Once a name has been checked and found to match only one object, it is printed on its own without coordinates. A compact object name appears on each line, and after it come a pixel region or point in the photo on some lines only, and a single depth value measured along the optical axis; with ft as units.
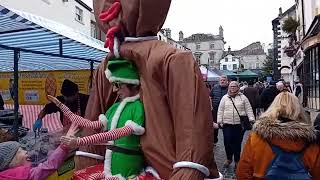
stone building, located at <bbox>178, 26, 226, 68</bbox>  198.83
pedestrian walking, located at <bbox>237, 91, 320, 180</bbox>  6.16
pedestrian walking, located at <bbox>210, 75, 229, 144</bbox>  17.45
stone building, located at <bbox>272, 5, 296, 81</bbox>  71.53
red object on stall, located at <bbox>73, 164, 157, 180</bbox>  4.64
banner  16.06
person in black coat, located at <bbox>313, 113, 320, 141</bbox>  7.24
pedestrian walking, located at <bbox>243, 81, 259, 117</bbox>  27.68
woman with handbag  14.06
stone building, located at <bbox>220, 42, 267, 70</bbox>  191.18
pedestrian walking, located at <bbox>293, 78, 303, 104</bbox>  27.51
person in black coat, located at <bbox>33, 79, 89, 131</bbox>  10.38
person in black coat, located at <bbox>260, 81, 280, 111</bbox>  24.56
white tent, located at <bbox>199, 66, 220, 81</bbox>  47.18
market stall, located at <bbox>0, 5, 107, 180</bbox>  5.78
